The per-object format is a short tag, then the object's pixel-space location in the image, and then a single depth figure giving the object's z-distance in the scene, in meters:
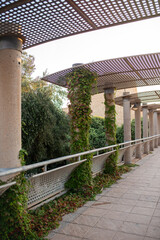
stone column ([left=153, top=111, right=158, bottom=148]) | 18.23
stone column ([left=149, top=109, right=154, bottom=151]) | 16.34
